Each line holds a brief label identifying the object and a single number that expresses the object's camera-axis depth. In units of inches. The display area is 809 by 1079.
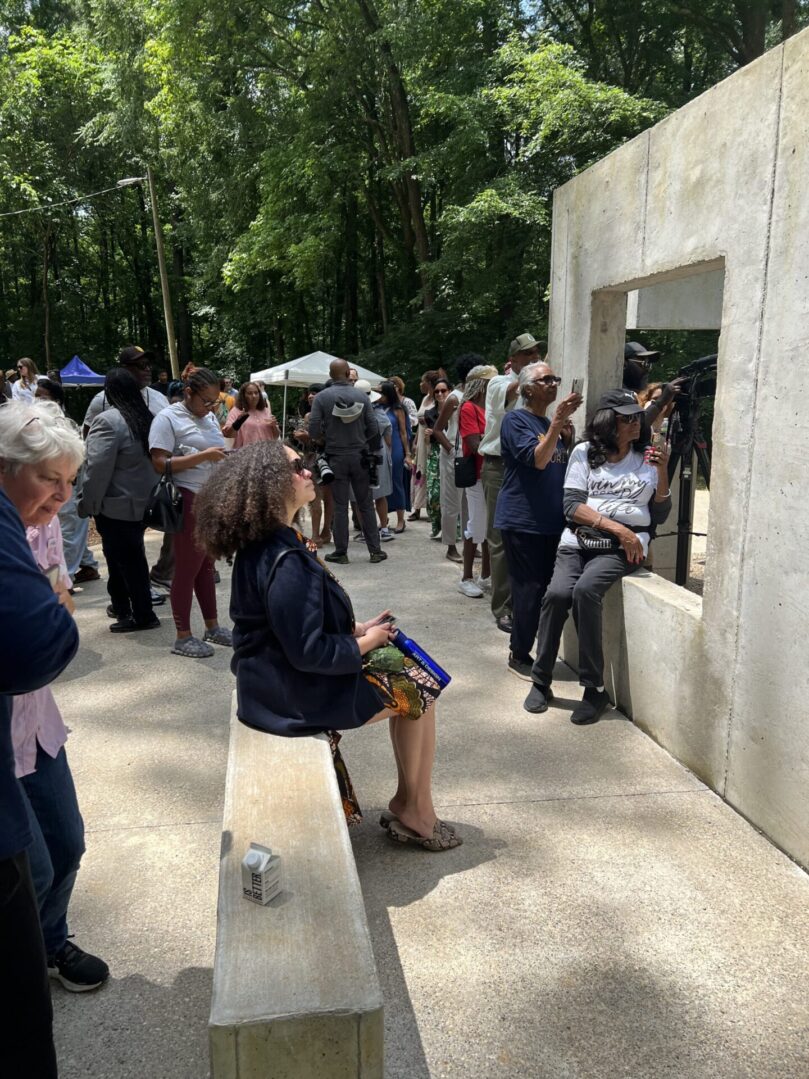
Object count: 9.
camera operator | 179.6
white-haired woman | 66.4
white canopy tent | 562.9
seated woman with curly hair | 95.6
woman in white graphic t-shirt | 163.6
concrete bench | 63.3
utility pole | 848.9
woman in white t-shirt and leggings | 202.1
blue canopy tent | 844.6
